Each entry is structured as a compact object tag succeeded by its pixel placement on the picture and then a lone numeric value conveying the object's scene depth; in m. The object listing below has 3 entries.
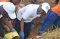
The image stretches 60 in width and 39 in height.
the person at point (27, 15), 3.06
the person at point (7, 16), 2.92
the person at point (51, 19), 3.10
